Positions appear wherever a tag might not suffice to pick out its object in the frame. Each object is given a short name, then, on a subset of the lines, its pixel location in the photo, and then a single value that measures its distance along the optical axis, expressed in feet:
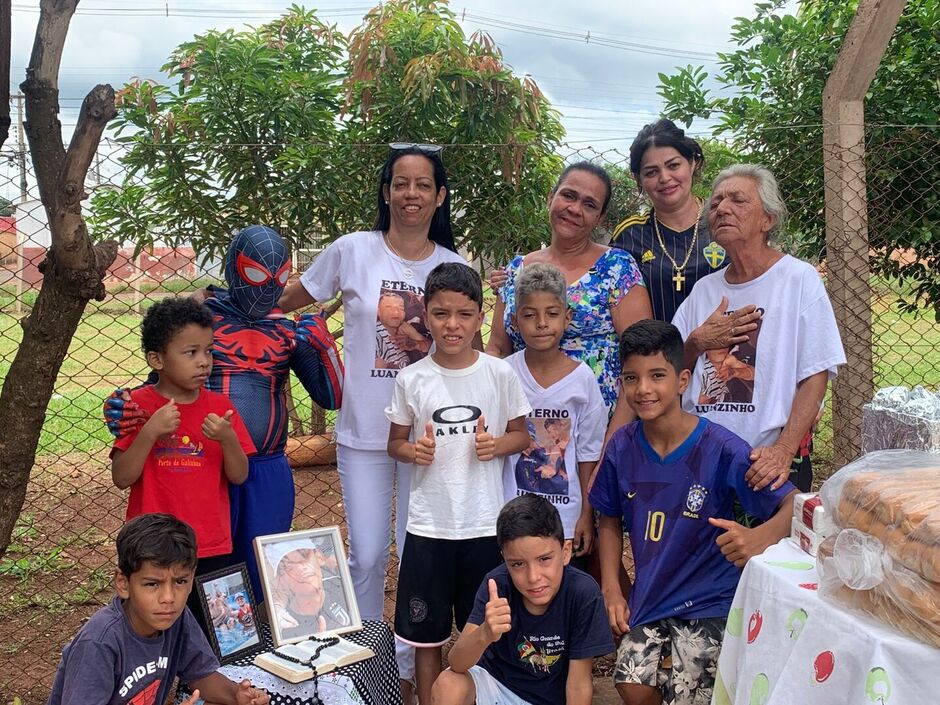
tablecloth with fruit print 6.16
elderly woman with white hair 9.91
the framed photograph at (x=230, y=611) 9.65
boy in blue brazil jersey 9.34
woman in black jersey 11.57
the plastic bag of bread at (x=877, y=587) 6.07
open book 9.28
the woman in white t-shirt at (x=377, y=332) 11.09
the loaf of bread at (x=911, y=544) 6.06
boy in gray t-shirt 8.03
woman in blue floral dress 11.18
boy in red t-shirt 9.55
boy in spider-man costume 10.25
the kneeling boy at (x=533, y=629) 9.02
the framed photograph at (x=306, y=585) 9.93
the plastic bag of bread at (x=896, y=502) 6.17
